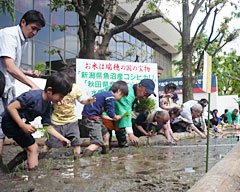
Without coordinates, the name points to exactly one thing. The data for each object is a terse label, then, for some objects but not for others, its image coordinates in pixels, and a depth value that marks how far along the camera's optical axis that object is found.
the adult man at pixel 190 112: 7.10
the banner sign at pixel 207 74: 2.68
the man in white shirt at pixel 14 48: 2.91
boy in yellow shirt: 3.89
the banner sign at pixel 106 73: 6.65
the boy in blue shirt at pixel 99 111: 4.16
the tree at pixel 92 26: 7.09
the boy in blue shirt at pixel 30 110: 2.65
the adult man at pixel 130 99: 4.68
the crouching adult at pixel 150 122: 5.81
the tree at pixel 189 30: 12.58
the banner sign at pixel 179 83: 19.39
